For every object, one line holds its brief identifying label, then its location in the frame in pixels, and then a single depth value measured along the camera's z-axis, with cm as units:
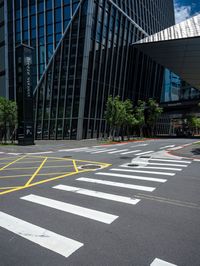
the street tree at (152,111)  5312
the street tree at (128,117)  4083
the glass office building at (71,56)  3997
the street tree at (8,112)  3434
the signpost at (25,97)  3209
